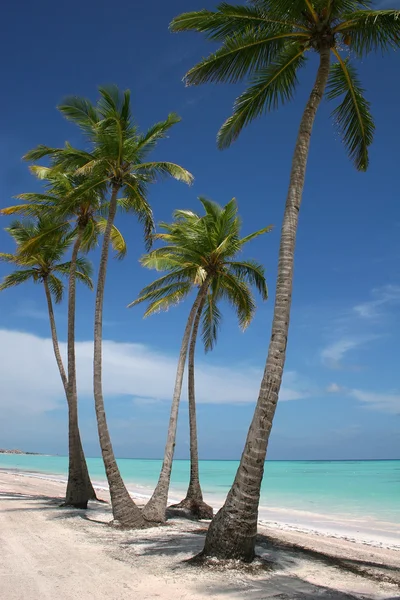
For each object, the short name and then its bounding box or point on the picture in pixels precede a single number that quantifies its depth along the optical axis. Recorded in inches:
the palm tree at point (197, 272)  573.0
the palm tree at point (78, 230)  562.9
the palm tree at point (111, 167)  458.0
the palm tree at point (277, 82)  290.4
